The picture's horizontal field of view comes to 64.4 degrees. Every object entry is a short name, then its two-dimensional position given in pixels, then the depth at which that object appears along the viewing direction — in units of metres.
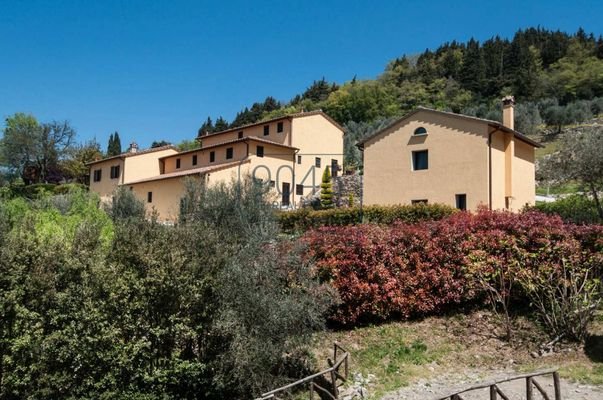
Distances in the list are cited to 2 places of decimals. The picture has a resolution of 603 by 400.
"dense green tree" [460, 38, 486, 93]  78.88
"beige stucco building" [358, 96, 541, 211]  22.33
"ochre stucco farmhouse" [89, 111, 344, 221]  32.91
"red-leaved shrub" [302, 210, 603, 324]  11.26
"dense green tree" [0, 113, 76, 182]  56.94
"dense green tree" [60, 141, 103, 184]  56.16
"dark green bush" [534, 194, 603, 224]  14.40
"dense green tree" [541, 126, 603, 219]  15.21
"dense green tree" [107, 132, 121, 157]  75.12
